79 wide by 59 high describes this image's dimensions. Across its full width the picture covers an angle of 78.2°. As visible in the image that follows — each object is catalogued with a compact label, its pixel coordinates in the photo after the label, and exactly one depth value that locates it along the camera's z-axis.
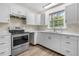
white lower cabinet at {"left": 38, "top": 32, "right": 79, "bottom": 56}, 1.49
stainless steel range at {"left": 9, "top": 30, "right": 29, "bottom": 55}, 1.73
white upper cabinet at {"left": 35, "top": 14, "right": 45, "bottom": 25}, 2.95
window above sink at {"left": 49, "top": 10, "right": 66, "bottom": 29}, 2.40
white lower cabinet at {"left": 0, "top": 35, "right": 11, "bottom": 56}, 1.48
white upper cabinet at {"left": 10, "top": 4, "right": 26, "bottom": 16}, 2.10
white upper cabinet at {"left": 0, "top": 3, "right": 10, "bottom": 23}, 1.73
